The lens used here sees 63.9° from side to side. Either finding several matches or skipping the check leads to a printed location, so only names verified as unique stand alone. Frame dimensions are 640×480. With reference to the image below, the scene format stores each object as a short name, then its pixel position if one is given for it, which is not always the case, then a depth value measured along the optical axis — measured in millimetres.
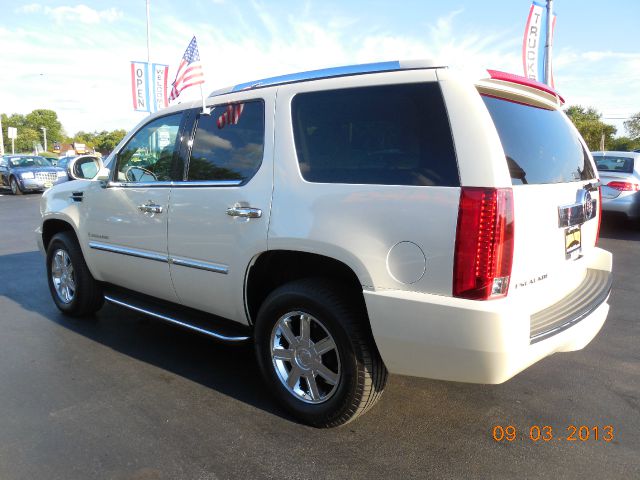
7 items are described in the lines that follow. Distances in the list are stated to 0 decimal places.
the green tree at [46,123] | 125875
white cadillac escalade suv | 2305
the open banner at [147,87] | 17734
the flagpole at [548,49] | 13250
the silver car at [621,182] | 9039
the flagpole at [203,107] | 3473
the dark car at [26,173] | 20078
